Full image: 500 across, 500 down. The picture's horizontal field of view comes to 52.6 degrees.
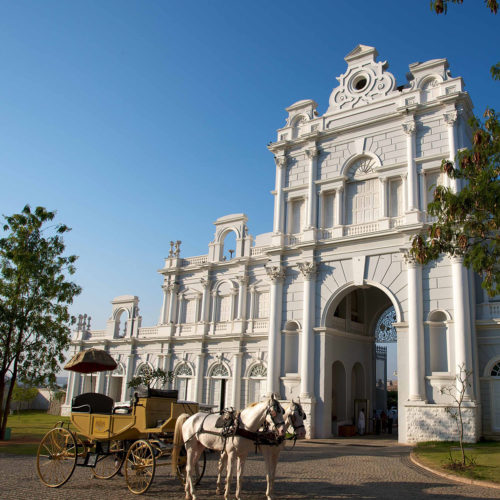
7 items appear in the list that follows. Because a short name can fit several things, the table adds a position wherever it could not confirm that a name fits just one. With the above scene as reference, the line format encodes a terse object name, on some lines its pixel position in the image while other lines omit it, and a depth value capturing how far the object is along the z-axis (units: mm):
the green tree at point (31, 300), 20172
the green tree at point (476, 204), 11172
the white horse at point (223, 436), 8594
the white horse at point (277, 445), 8469
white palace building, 19312
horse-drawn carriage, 9883
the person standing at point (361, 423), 24133
